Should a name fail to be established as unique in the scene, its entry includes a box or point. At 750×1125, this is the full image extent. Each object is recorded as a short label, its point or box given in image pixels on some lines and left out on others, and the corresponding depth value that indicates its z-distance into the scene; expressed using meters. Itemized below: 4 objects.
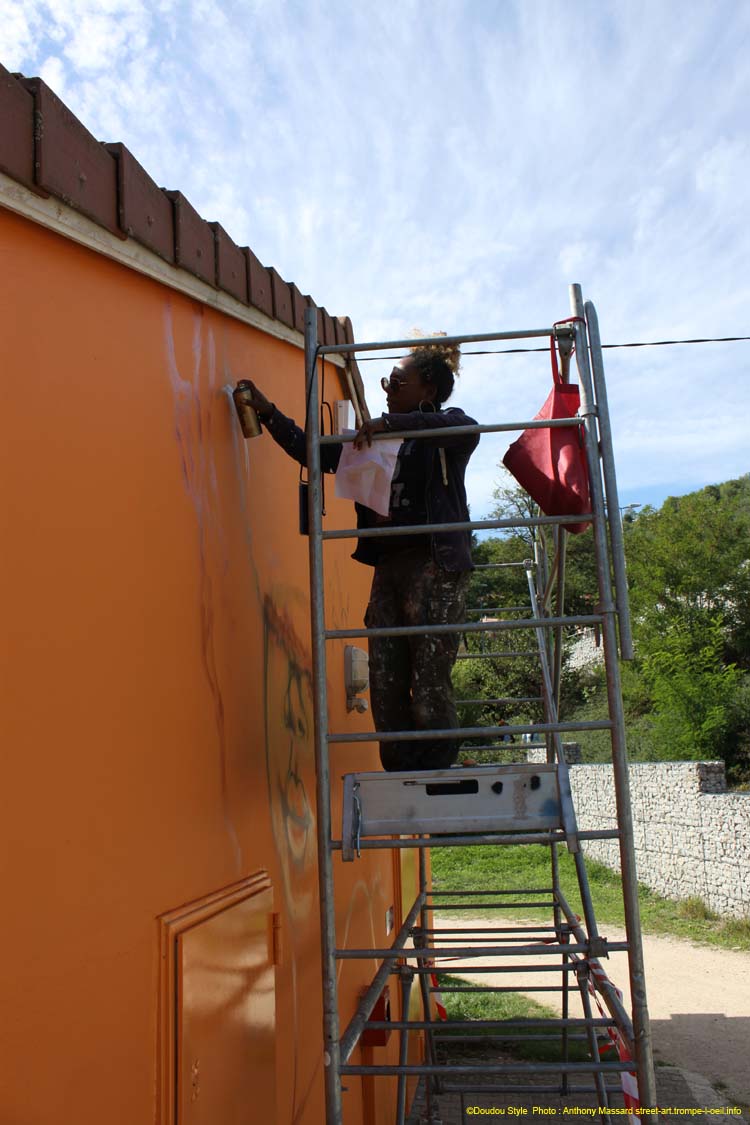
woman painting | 3.24
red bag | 2.83
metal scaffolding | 2.47
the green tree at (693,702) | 20.30
